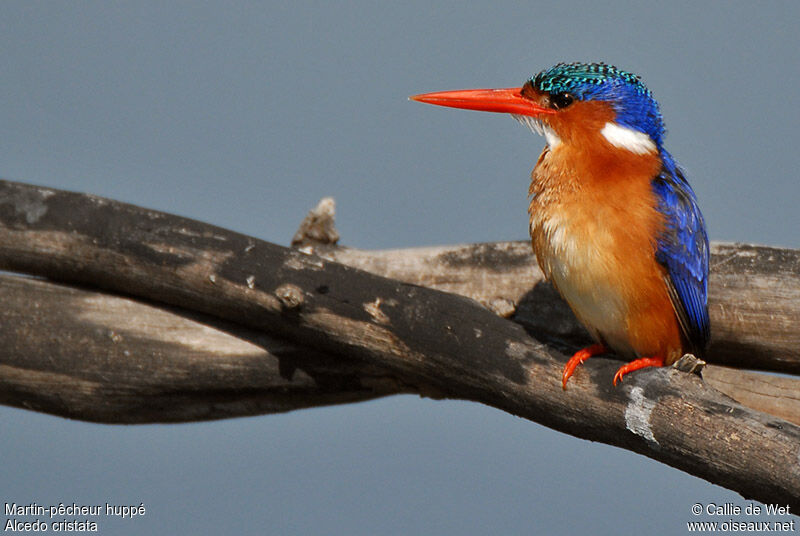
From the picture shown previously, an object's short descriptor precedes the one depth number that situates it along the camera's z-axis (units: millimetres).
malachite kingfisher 4789
